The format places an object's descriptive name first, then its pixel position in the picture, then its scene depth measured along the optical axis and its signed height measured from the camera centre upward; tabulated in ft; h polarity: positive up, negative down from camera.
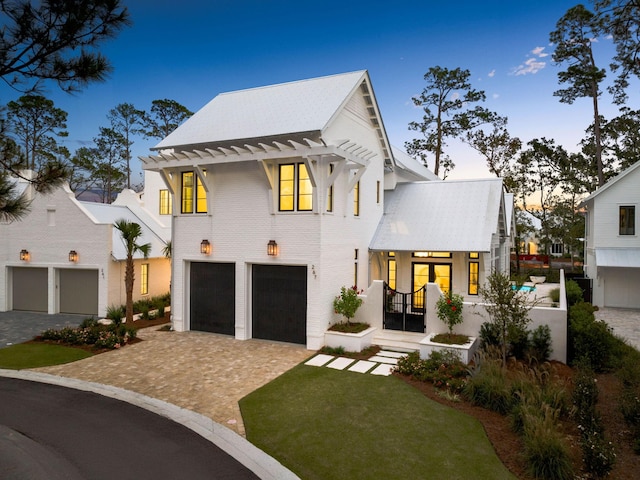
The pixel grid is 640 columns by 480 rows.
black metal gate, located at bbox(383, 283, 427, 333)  47.91 -8.74
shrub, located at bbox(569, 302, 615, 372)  39.29 -9.70
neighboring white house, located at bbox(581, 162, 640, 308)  73.46 +0.87
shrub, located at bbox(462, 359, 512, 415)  29.48 -10.85
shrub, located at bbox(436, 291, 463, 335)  43.80 -7.14
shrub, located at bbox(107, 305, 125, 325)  50.65 -9.18
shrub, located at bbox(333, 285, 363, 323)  47.16 -7.07
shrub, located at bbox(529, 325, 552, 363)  41.14 -10.18
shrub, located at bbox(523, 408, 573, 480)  21.04 -11.06
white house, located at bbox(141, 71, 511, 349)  46.19 +2.98
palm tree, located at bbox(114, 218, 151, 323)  55.42 -1.58
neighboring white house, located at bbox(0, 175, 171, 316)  64.39 -3.05
